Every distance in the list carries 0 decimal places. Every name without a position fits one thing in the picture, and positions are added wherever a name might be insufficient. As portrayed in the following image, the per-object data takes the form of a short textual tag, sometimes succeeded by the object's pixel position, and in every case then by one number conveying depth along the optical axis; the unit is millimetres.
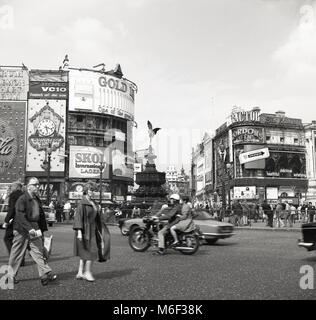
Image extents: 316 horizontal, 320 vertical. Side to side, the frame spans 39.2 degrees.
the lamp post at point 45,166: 60372
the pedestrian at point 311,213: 28781
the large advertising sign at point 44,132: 61094
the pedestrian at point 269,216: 25875
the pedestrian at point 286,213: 25953
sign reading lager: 62219
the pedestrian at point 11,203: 8898
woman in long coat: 7441
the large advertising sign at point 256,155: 64938
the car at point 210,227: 15430
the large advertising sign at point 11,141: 61031
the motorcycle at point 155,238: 11914
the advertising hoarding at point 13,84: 61500
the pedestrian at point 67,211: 33819
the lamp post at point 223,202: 30266
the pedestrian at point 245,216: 28359
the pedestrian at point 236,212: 28167
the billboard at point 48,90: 61688
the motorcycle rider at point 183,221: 11812
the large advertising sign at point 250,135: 66062
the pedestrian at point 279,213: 25461
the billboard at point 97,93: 63031
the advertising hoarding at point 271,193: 64106
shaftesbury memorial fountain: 34344
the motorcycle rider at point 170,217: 11781
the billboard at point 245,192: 62906
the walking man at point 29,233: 7070
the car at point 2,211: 22938
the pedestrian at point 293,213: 28862
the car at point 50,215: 25955
